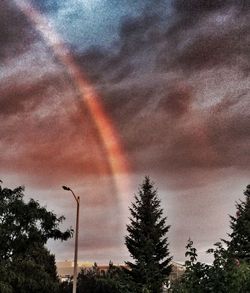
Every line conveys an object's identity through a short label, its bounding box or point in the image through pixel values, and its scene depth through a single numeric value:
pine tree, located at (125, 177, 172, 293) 34.56
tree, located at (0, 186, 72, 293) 19.87
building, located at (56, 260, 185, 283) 83.03
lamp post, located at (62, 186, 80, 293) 17.02
